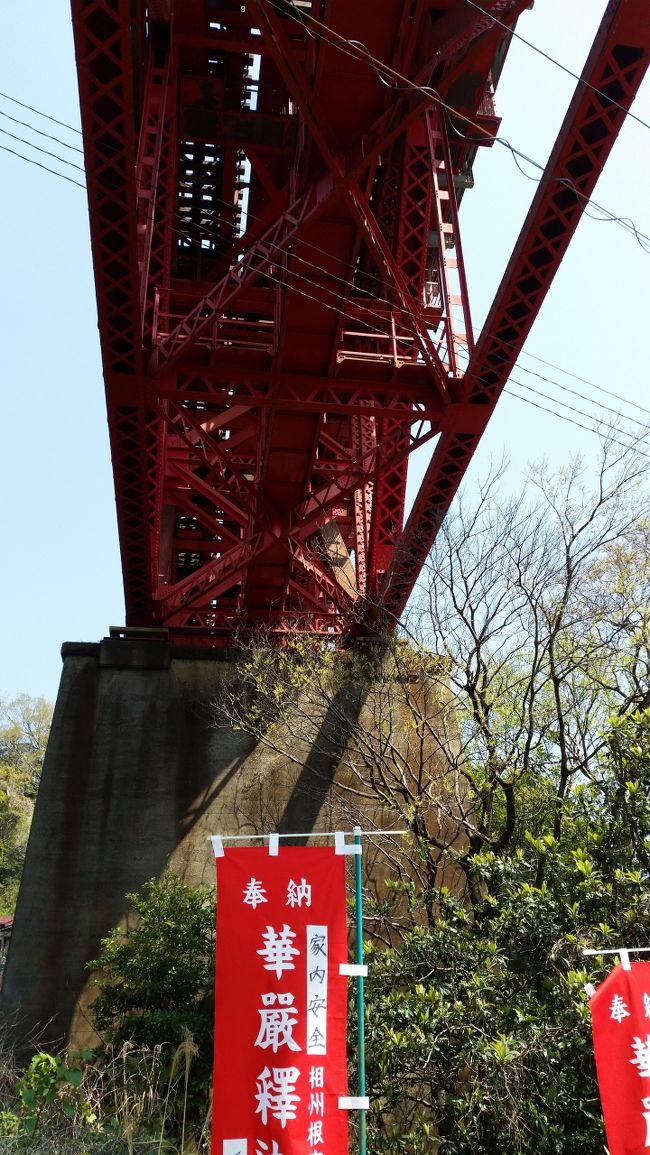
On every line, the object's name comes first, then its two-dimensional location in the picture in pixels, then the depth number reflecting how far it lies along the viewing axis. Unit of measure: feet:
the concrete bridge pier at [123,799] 42.39
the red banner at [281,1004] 17.53
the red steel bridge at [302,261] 24.32
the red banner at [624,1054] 17.89
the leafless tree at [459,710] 34.78
